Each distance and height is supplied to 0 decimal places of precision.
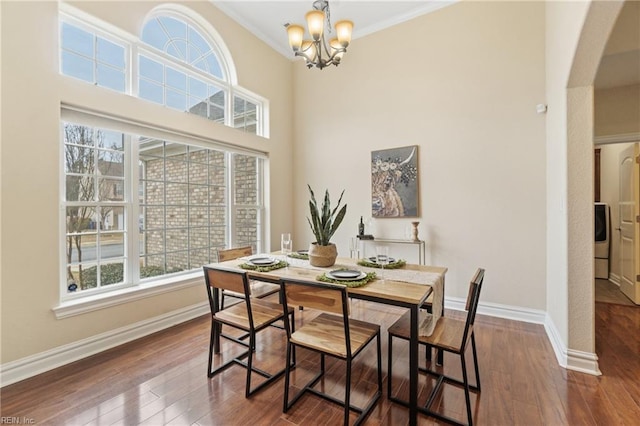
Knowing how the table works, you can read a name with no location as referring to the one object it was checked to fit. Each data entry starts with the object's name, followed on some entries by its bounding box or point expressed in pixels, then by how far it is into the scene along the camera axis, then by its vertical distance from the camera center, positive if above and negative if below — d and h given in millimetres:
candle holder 3630 -242
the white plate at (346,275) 1968 -453
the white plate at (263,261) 2445 -439
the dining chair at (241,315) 1915 -790
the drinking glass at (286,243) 2807 -307
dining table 1612 -488
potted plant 2309 -248
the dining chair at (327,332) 1582 -792
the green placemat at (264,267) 2316 -461
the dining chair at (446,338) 1682 -819
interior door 3609 -160
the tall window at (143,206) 2545 +75
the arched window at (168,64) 2543 +1616
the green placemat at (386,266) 2348 -448
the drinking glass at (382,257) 2196 -380
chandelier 2314 +1524
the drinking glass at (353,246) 2496 -302
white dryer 4633 -465
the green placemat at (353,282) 1864 -474
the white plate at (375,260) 2413 -424
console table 3607 -419
